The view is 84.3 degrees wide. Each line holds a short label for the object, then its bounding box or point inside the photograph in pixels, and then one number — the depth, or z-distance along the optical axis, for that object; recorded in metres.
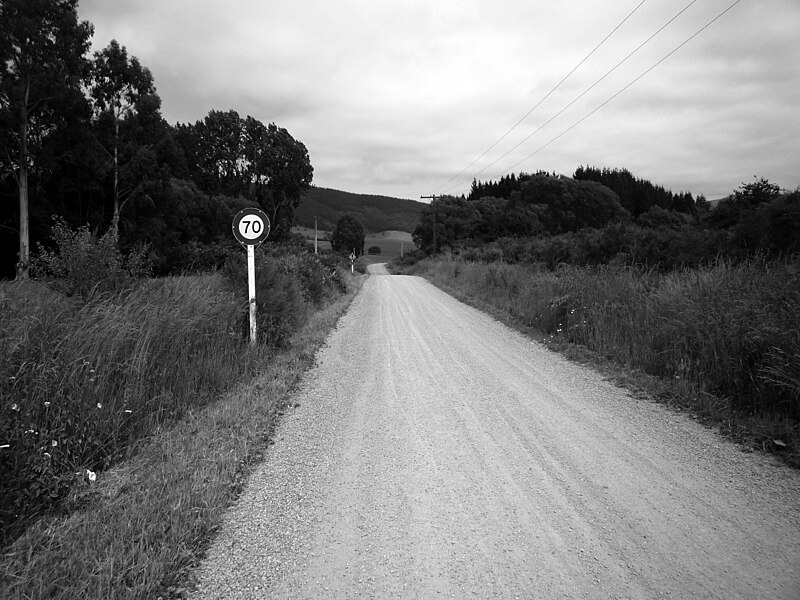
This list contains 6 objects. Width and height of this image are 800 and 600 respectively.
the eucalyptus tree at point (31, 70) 26.00
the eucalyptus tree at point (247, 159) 57.97
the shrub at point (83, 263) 5.67
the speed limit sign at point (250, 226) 7.91
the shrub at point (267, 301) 8.34
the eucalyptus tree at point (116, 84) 32.16
